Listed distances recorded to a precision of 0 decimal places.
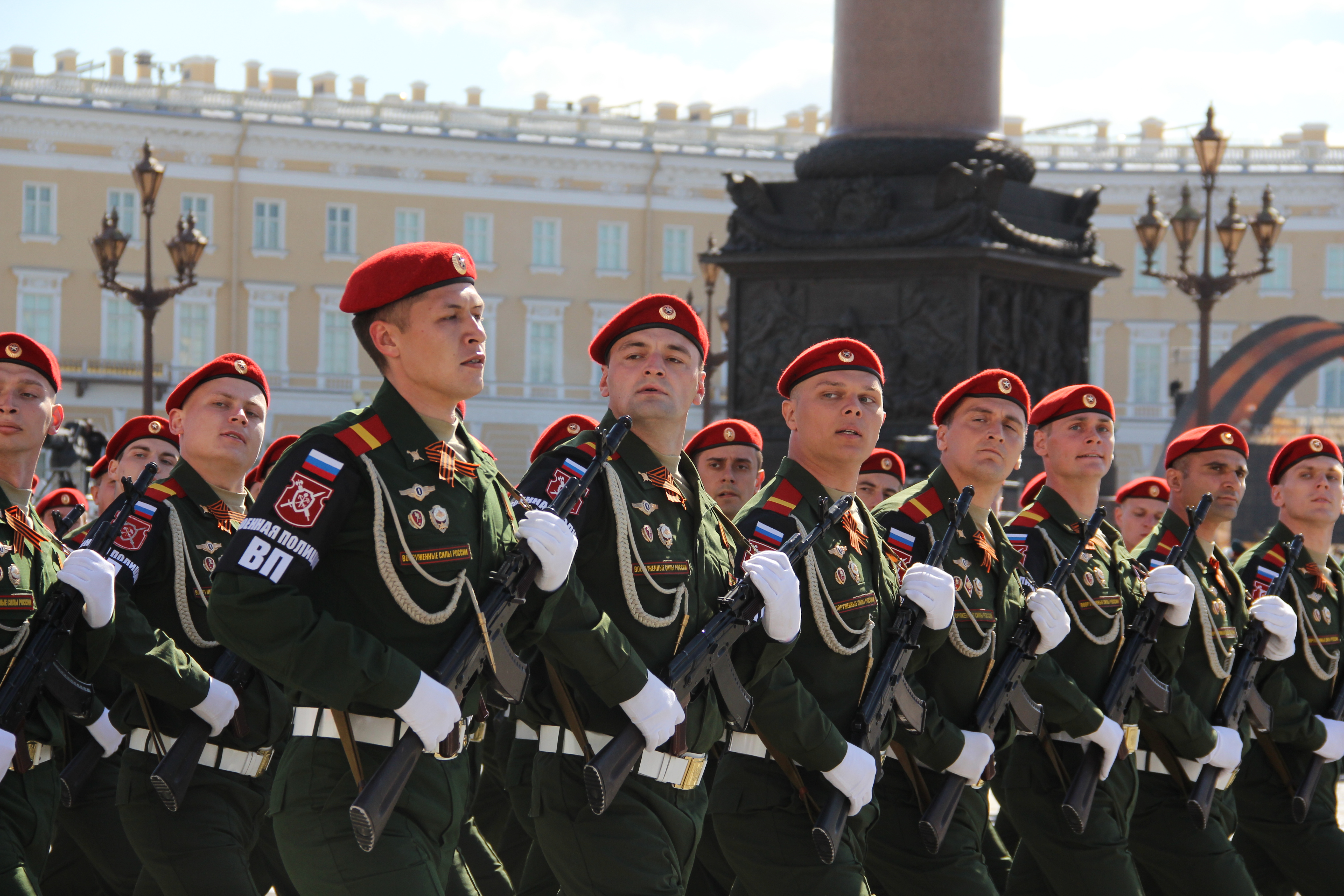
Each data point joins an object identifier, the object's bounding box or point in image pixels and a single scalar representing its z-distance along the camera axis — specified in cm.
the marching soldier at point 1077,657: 1030
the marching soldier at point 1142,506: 1600
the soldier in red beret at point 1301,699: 1208
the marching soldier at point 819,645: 849
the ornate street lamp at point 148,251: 3359
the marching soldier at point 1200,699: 1095
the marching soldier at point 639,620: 760
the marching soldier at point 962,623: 952
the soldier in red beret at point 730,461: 1367
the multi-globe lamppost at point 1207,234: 3042
